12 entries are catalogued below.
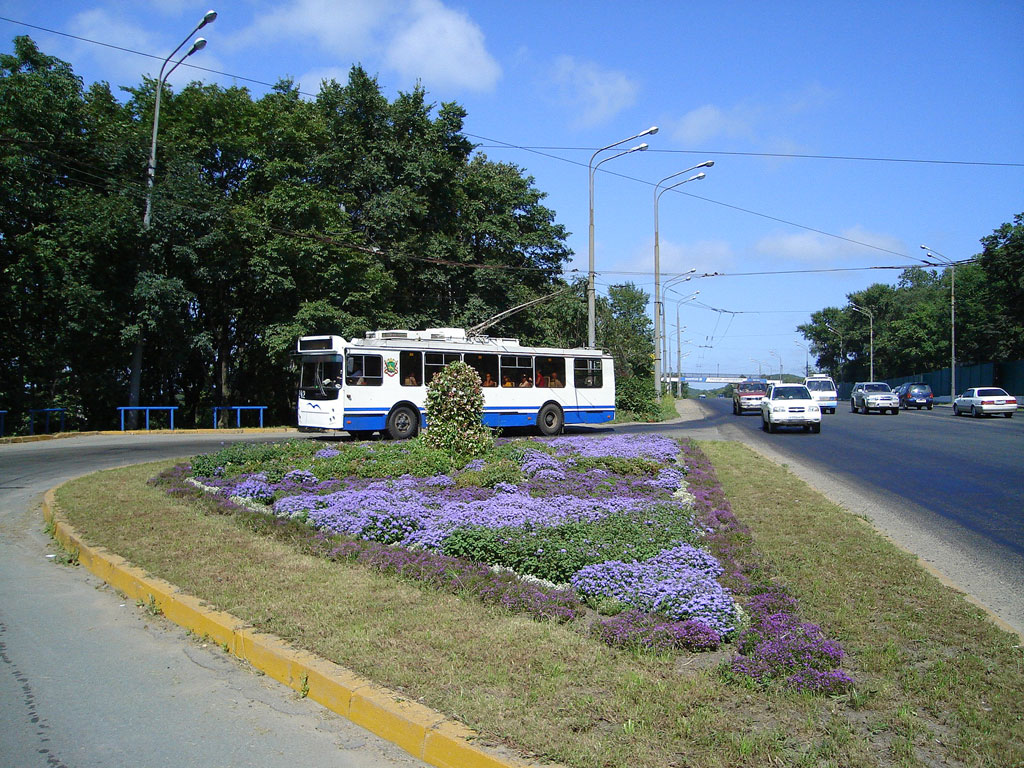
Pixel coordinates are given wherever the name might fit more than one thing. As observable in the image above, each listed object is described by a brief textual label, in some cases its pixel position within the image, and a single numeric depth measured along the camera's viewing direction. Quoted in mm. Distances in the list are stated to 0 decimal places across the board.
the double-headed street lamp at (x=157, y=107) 21062
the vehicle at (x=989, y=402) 38438
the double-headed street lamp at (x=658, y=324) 41438
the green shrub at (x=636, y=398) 38781
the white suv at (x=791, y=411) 26906
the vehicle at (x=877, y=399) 40719
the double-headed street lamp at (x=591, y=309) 31245
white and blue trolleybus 21359
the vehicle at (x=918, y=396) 51594
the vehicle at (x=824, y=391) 42469
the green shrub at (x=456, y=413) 13992
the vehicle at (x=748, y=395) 43094
